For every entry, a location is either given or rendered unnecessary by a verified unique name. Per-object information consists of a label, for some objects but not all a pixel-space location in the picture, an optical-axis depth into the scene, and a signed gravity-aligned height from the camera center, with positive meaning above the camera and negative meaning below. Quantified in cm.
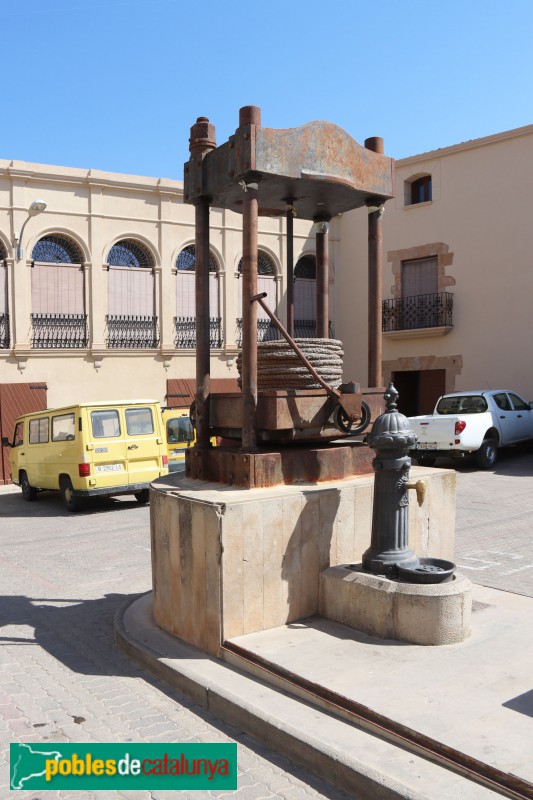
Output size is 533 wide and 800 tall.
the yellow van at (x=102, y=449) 1271 -99
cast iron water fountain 495 -76
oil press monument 484 -53
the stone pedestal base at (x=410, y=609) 457 -140
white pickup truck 1455 -75
